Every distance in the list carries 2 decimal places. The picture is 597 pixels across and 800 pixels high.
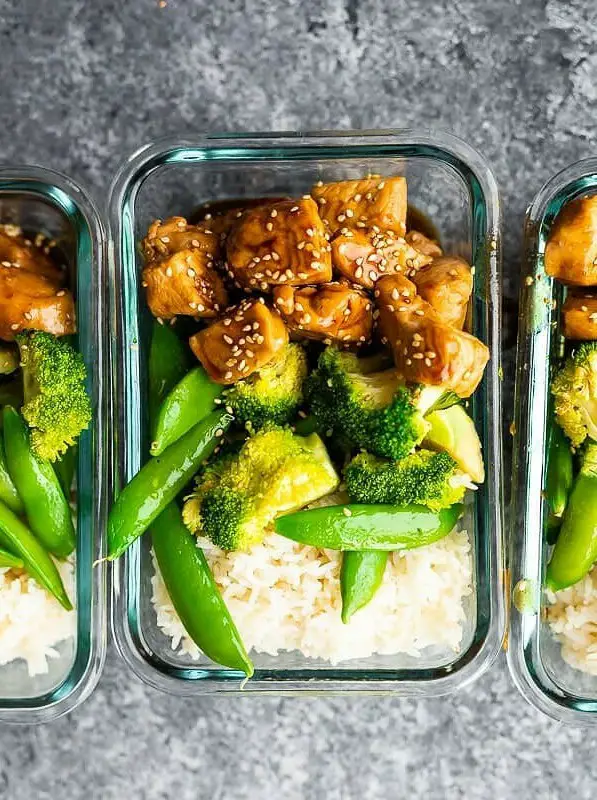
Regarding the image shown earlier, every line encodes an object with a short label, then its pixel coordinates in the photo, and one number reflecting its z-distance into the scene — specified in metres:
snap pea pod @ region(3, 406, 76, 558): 0.39
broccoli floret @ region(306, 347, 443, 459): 0.37
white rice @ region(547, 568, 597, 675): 0.40
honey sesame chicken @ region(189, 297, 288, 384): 0.37
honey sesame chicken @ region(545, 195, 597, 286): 0.38
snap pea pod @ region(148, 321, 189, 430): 0.40
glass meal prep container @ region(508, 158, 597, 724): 0.40
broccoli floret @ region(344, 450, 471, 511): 0.38
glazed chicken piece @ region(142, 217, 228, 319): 0.38
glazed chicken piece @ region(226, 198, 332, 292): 0.37
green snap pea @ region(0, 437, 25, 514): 0.40
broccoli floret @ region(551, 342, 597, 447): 0.38
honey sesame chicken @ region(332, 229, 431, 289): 0.37
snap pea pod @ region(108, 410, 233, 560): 0.39
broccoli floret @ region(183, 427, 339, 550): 0.38
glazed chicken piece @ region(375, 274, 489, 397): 0.36
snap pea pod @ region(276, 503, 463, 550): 0.38
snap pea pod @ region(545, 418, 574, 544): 0.40
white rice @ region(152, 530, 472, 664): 0.39
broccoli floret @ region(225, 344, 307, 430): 0.38
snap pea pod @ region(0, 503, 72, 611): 0.39
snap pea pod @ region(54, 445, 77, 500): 0.41
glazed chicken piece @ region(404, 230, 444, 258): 0.40
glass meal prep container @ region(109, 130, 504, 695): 0.40
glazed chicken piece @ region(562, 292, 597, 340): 0.39
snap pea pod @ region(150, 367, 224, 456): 0.38
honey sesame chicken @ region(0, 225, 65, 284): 0.41
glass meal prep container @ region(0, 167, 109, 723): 0.40
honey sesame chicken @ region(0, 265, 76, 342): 0.39
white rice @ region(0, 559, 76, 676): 0.40
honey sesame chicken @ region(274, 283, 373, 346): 0.37
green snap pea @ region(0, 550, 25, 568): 0.40
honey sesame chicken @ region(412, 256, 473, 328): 0.37
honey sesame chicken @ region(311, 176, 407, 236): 0.38
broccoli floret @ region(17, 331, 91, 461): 0.38
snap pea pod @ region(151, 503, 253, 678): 0.39
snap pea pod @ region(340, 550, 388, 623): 0.39
